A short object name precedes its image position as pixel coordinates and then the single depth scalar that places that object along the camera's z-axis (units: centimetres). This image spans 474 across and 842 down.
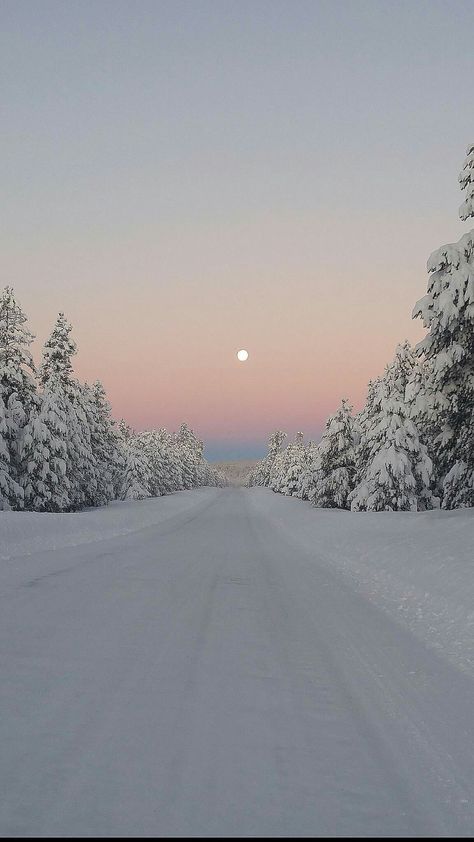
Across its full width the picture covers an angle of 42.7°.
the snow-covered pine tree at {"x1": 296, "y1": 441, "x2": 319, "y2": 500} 4930
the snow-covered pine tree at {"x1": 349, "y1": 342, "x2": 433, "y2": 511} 3153
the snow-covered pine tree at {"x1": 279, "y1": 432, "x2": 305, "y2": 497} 8356
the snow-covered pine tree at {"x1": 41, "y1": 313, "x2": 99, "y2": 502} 3822
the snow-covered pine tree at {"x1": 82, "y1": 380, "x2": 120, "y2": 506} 4697
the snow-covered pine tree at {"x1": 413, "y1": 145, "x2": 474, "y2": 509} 1467
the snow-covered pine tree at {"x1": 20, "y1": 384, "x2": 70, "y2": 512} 3281
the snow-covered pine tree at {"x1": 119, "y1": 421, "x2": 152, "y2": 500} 6431
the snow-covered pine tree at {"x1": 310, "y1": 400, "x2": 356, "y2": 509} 4234
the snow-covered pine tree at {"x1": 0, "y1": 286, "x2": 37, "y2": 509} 3169
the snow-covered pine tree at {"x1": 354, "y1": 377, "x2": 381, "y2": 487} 3554
